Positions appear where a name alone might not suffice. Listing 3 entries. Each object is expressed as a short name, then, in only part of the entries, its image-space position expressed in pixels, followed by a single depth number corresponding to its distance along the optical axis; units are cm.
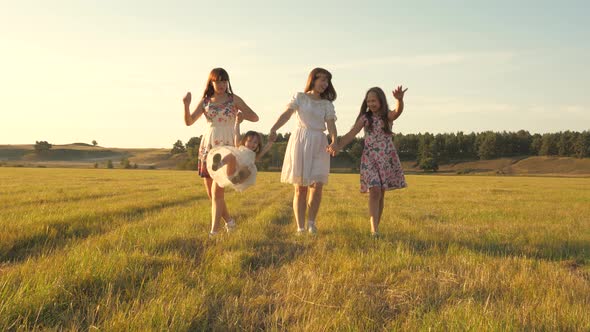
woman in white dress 647
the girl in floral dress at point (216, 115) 618
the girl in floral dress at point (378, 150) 653
